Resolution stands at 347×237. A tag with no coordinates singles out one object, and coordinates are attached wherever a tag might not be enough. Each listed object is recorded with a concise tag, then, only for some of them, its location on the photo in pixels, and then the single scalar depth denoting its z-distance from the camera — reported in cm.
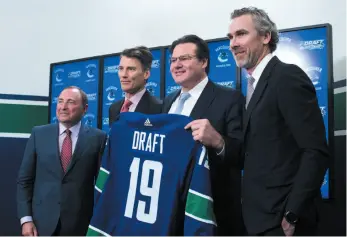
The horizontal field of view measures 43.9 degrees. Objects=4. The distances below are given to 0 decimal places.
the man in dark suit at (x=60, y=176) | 232
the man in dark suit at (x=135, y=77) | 238
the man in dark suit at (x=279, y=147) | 144
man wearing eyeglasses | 164
